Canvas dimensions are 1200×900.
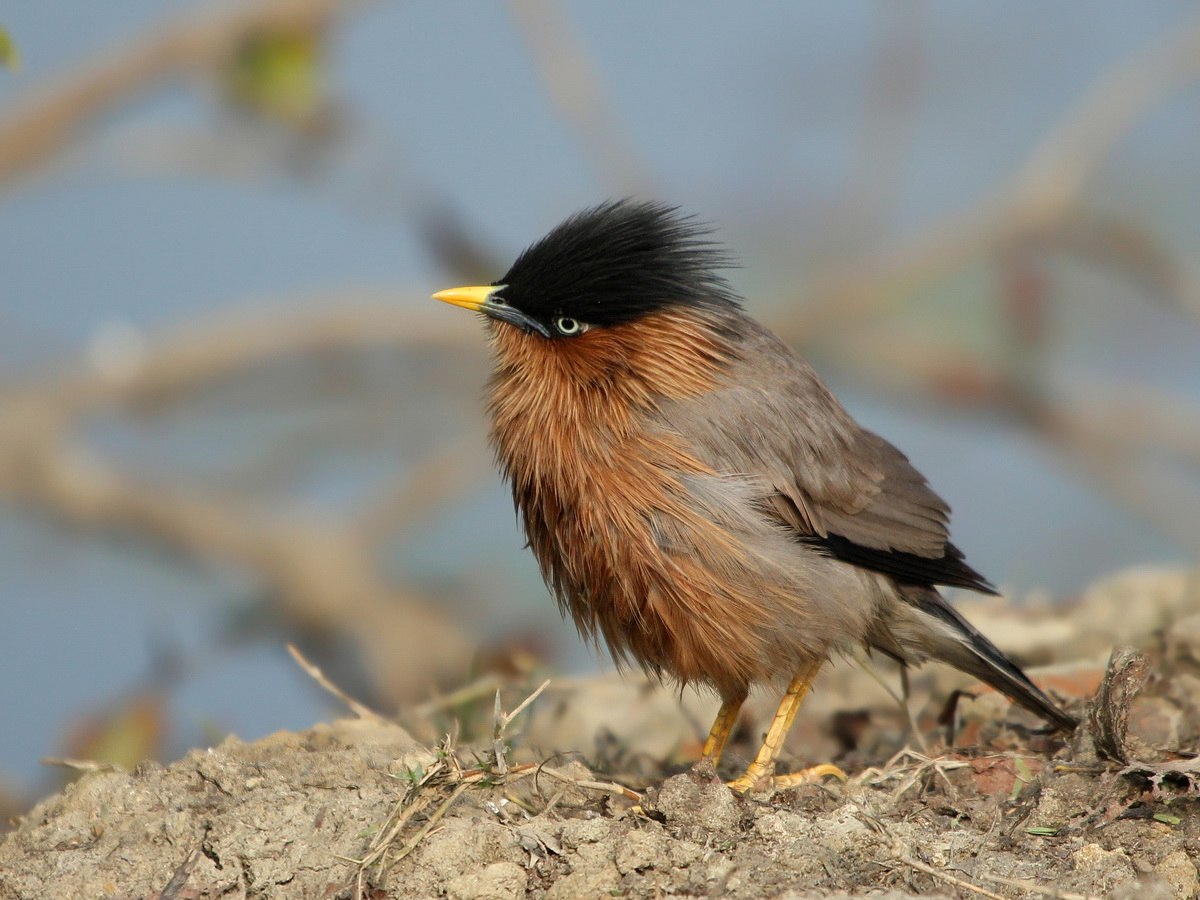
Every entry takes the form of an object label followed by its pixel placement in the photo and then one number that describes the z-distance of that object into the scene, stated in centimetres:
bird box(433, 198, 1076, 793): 932
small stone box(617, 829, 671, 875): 730
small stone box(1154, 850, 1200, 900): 750
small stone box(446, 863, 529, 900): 725
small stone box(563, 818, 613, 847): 751
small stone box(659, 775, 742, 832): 768
